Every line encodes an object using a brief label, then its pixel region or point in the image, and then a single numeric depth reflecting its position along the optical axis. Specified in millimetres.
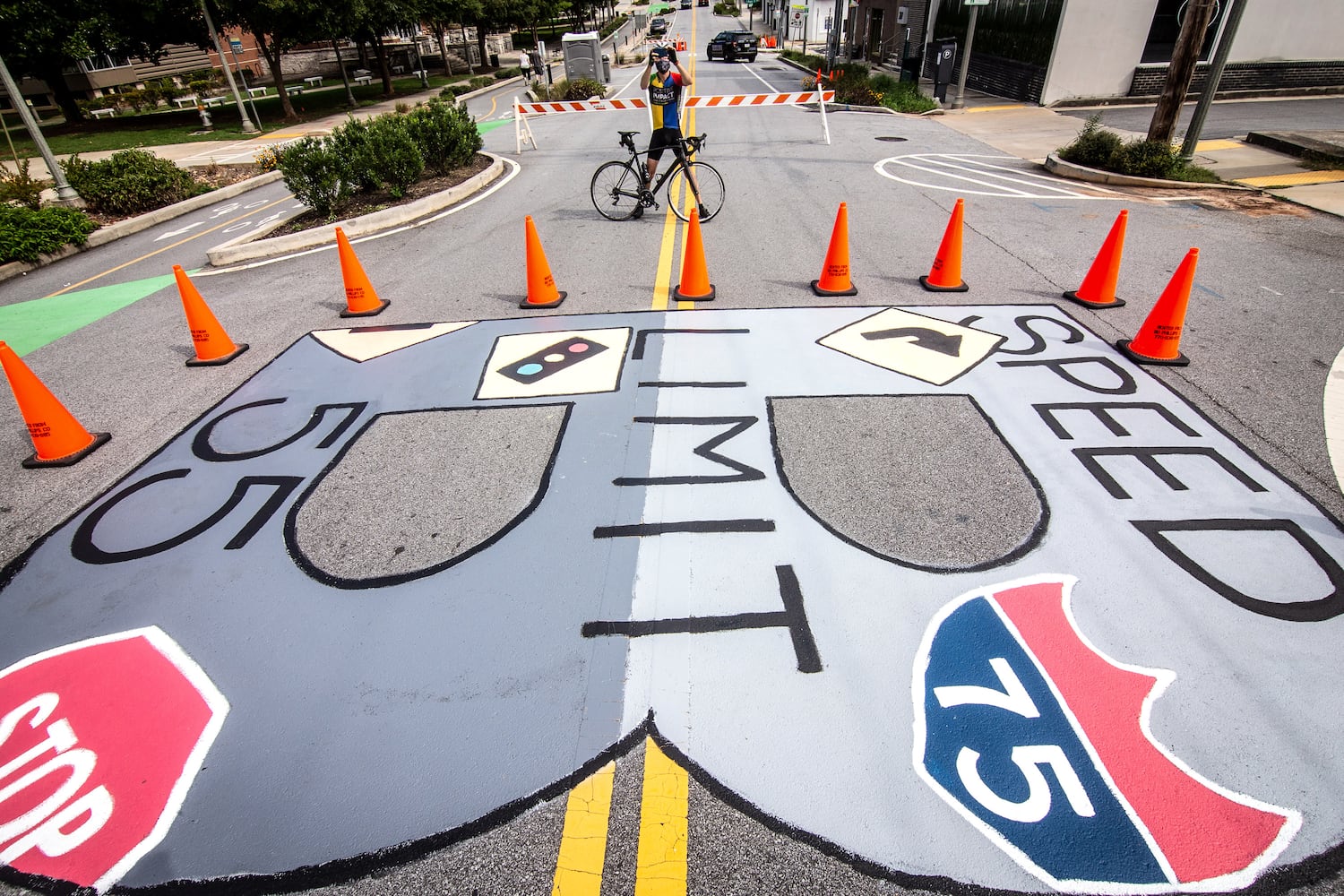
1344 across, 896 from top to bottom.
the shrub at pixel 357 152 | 10109
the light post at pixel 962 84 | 18514
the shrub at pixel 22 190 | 10664
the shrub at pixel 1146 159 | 10602
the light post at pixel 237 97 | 19009
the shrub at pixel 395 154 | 10430
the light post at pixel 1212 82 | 10141
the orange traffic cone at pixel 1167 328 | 5062
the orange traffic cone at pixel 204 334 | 5863
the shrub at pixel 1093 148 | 11258
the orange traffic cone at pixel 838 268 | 6516
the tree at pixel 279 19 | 20188
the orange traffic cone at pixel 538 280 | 6523
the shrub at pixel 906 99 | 19156
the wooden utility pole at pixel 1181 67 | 10102
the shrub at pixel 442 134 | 11734
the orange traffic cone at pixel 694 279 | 6523
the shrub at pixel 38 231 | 9352
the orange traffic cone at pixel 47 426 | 4528
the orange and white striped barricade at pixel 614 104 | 13797
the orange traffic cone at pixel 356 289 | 6570
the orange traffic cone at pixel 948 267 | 6578
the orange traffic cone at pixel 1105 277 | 6145
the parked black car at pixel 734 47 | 39125
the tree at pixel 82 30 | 18953
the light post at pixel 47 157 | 10694
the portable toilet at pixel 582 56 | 28800
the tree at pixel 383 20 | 24812
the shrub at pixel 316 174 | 9688
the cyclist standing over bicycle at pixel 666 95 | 8680
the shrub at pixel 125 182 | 11719
